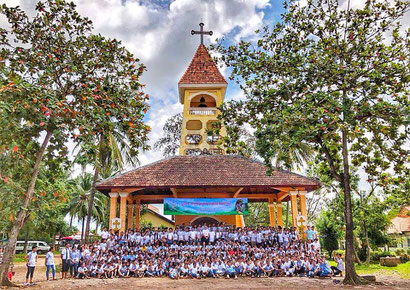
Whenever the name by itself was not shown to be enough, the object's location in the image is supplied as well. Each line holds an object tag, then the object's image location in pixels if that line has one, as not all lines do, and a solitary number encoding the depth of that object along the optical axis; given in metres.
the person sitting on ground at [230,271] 12.70
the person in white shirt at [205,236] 15.04
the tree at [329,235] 25.22
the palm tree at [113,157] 18.97
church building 15.69
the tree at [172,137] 28.11
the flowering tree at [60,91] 8.28
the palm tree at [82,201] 31.80
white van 37.75
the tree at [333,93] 9.66
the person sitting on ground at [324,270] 12.56
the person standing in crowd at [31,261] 11.41
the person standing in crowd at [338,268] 12.87
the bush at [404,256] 22.99
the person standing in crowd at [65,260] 12.53
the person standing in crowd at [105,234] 14.33
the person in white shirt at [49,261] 12.11
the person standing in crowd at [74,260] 12.58
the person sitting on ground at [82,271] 12.25
